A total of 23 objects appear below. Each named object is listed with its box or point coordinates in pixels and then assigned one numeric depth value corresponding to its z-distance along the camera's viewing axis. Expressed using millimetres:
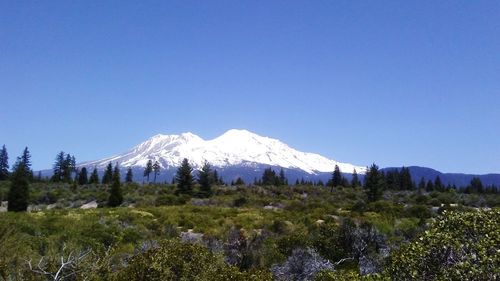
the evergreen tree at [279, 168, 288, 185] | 107656
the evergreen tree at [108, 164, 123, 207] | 52812
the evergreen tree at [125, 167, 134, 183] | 116000
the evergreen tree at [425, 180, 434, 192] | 102412
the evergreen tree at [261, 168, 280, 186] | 107625
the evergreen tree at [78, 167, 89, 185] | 104656
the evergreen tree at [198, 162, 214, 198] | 64188
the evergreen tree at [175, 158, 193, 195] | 64938
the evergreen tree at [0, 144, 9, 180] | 105169
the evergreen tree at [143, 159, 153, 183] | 120681
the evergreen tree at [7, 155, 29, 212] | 48281
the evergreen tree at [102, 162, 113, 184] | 100625
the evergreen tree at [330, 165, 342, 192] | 91512
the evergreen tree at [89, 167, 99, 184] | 104856
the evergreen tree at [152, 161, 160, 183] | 120756
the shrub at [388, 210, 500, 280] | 7773
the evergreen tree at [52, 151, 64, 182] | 107288
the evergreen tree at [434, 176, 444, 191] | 98375
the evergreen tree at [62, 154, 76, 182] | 109675
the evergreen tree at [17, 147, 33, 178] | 98412
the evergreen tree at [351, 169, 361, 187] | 98612
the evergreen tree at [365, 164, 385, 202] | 58906
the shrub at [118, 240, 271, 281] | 12008
